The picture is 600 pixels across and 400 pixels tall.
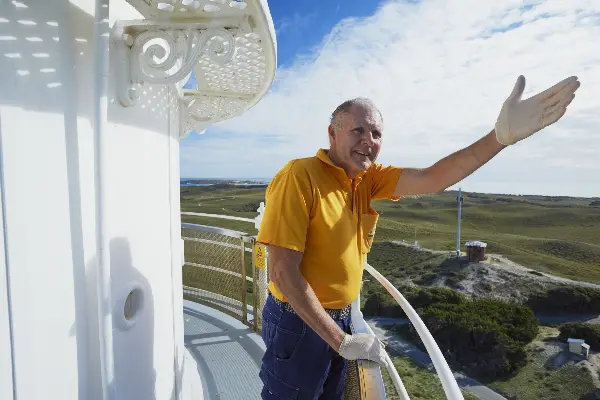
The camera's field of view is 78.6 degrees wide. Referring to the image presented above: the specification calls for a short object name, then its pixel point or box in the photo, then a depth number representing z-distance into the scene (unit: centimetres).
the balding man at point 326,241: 128
